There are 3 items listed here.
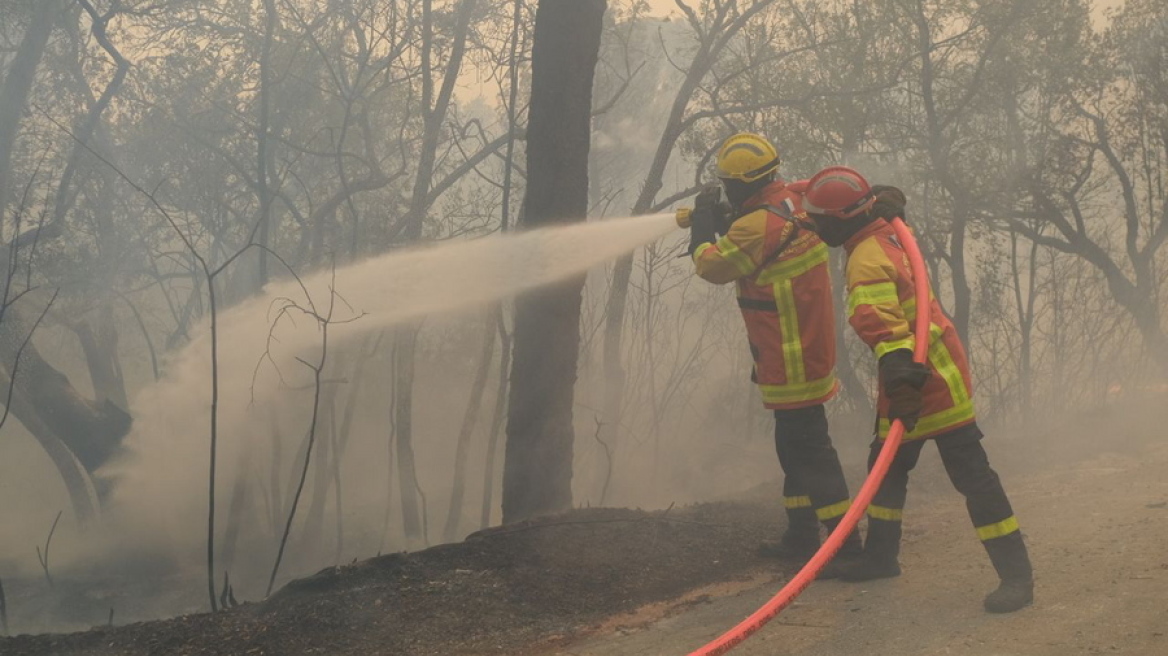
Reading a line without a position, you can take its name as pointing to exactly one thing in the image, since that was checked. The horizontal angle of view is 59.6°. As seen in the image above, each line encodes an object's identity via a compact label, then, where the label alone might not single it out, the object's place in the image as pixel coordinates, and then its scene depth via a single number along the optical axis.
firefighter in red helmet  3.60
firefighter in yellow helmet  4.46
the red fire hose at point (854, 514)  3.03
